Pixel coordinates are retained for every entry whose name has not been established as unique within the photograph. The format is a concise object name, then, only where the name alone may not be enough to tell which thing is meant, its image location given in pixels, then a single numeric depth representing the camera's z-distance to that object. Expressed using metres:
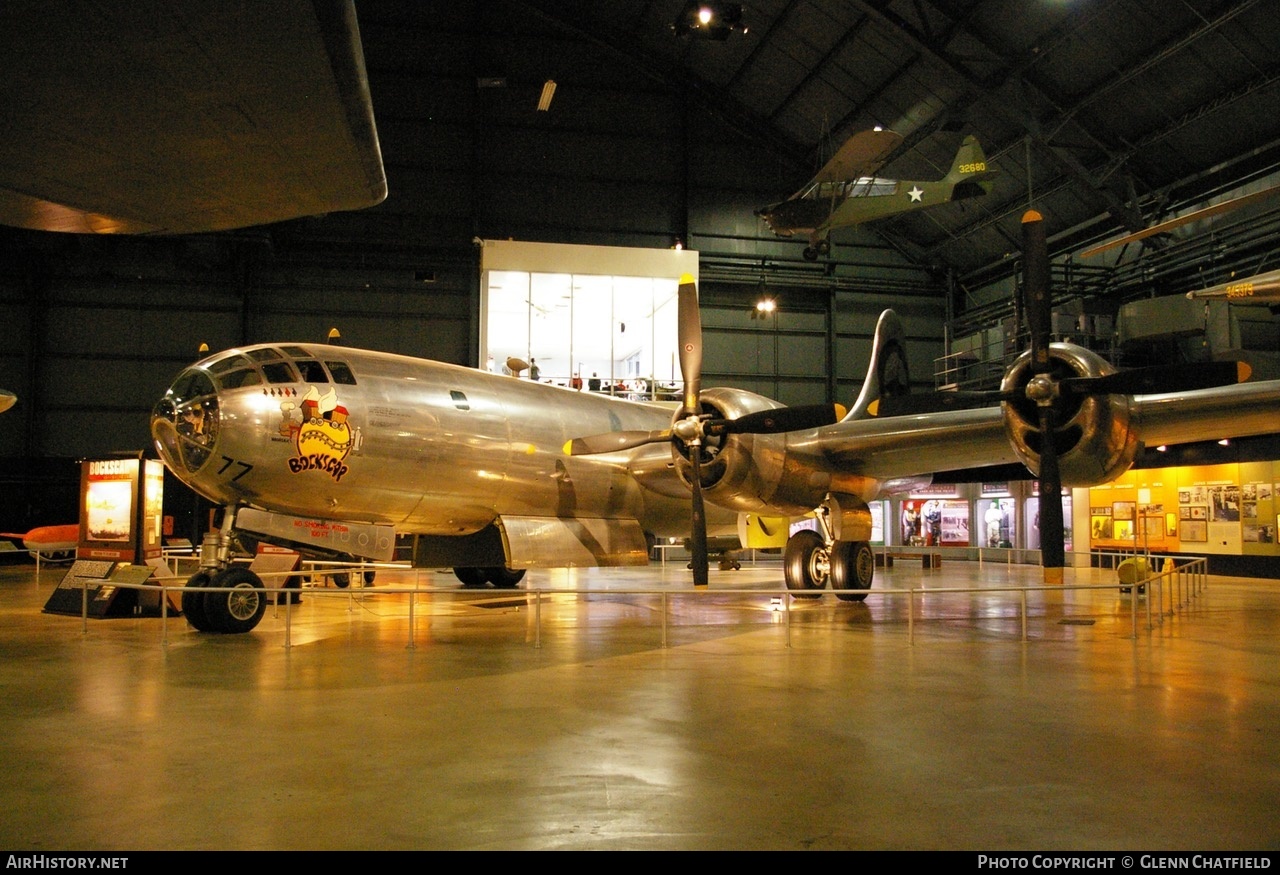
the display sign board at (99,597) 13.67
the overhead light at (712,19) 25.59
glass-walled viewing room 31.27
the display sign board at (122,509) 14.54
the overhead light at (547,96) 30.36
